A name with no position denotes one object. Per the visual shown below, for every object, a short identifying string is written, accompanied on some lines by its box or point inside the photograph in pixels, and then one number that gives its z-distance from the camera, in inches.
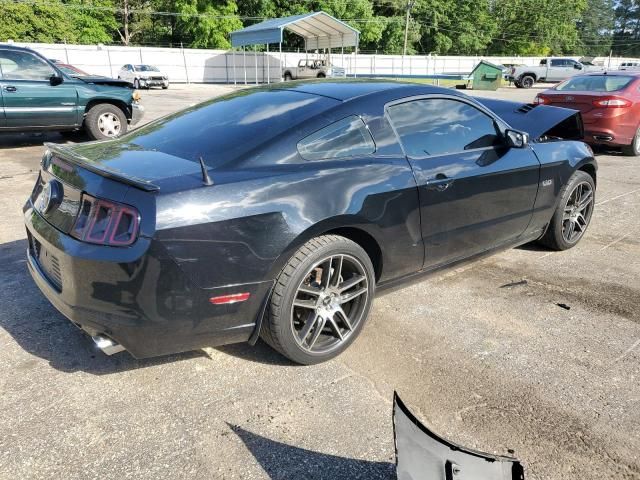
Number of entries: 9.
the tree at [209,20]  1845.5
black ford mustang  95.3
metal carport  1224.8
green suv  351.3
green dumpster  1156.5
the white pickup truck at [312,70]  1320.1
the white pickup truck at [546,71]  1326.3
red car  359.6
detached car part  67.7
